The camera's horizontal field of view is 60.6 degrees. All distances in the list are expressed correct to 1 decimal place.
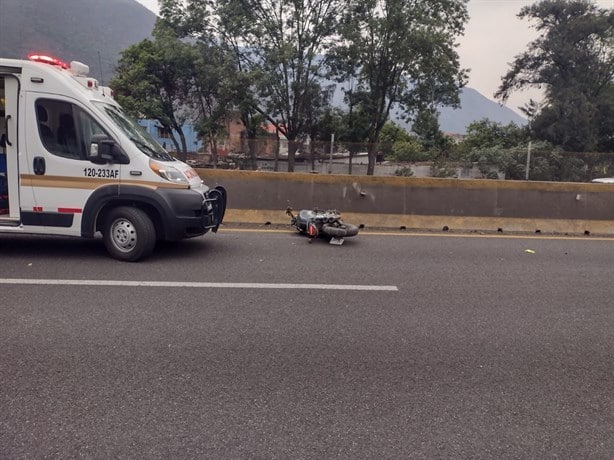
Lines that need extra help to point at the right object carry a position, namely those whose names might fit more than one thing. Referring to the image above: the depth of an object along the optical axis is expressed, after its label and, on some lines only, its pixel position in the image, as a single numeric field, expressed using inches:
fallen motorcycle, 332.2
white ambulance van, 261.4
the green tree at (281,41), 1299.2
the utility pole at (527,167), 647.1
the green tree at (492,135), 1679.4
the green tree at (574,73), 1566.2
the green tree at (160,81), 1306.6
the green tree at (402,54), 1284.4
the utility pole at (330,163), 729.0
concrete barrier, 400.8
